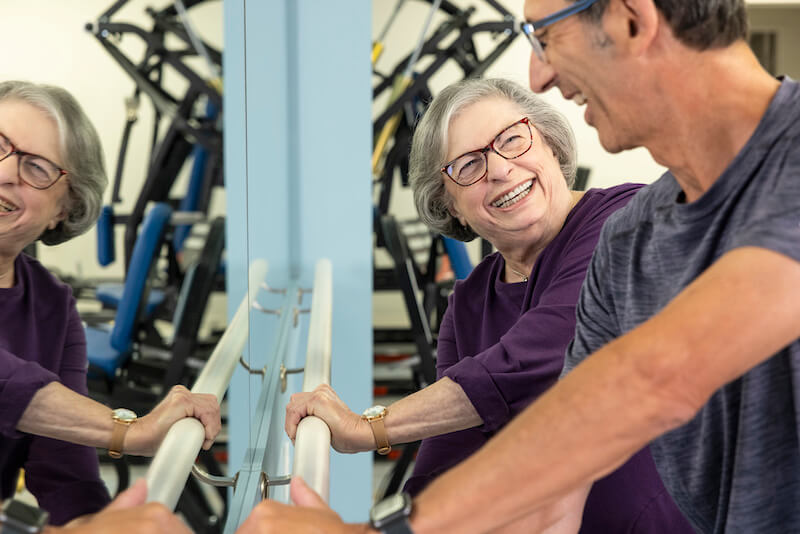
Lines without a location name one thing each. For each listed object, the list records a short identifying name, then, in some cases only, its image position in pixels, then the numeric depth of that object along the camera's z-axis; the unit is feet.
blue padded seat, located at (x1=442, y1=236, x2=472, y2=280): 10.72
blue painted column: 7.50
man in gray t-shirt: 2.06
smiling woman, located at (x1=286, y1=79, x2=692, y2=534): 4.15
